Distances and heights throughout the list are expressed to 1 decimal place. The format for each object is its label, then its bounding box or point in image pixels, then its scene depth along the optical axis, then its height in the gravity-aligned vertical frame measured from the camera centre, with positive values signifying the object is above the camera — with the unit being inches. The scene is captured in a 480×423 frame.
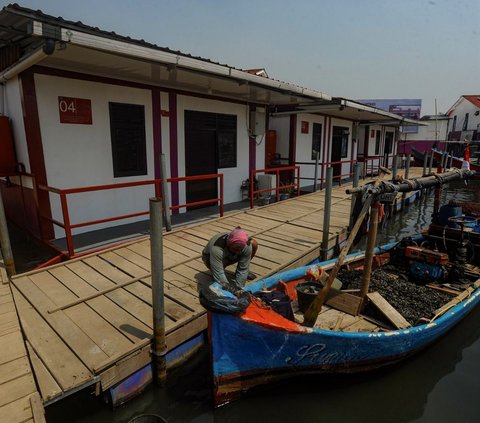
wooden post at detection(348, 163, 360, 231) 257.0 -57.0
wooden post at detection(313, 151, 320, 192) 397.5 -39.4
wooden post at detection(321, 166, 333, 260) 224.4 -50.9
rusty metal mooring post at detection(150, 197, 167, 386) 107.8 -52.0
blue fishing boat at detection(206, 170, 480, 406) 111.1 -75.1
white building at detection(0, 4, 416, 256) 178.9 +16.8
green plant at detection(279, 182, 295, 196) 416.4 -61.6
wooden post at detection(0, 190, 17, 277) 158.1 -51.8
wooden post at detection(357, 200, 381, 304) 146.1 -47.0
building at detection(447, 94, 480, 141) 1390.3 +102.0
